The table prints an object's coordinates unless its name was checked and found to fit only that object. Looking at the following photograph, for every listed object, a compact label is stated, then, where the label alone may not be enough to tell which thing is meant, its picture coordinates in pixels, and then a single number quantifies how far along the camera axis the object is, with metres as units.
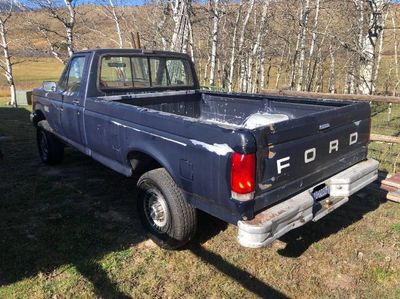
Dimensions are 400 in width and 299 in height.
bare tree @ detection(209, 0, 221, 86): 13.82
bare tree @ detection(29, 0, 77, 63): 14.26
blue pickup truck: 2.78
